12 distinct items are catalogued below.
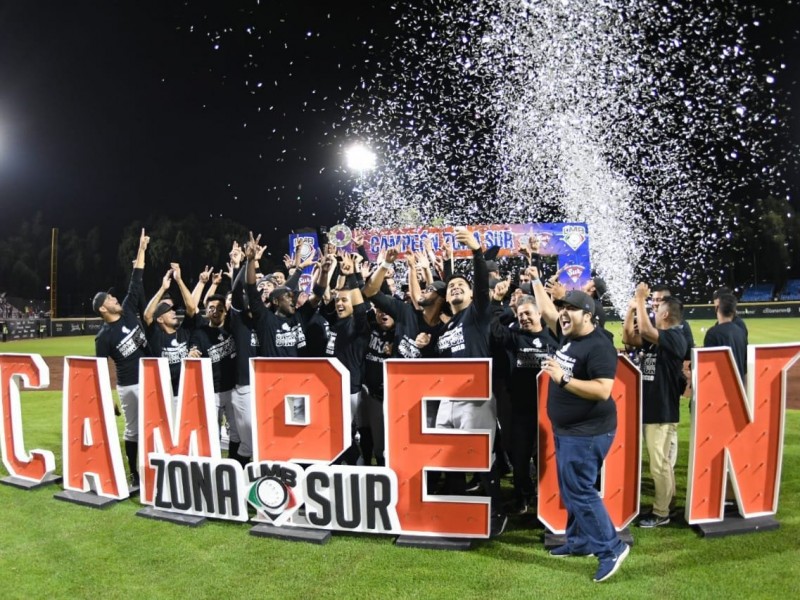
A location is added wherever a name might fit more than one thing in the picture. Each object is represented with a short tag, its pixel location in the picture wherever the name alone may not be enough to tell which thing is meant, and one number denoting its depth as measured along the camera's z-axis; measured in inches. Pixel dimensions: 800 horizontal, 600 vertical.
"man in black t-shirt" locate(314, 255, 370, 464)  280.7
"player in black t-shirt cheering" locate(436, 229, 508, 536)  224.7
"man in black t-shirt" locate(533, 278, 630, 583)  184.4
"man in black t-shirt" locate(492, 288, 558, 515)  244.4
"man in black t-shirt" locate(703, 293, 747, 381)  261.1
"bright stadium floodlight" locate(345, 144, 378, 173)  1261.1
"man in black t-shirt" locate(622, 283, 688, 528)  234.8
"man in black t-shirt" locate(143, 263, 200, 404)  319.9
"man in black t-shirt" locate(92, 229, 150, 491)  304.8
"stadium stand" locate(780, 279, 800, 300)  2240.2
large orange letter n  221.5
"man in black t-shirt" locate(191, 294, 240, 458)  308.0
